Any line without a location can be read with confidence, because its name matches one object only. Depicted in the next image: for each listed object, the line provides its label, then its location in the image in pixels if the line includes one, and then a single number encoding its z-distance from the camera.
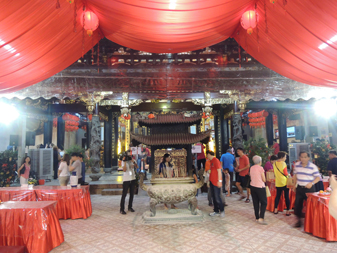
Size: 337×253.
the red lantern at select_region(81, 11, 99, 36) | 3.37
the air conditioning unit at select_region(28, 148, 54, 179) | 9.47
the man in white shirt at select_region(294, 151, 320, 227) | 3.97
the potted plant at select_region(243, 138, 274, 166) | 7.60
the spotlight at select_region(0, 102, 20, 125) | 9.13
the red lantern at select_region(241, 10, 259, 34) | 3.44
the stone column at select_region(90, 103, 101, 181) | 9.75
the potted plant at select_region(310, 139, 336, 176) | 8.14
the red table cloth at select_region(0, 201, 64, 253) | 3.23
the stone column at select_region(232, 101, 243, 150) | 8.70
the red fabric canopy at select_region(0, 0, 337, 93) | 3.04
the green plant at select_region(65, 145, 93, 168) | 8.83
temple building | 3.25
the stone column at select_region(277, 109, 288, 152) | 12.58
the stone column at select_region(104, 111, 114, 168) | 11.77
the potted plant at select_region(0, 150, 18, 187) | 7.63
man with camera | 5.35
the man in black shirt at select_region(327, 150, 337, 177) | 5.17
